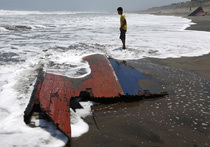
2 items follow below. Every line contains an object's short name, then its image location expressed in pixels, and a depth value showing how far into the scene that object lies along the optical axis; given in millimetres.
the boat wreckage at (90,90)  2299
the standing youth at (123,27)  7422
